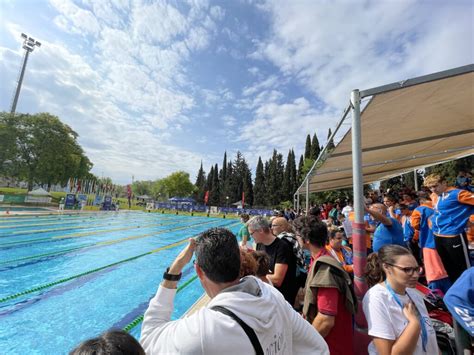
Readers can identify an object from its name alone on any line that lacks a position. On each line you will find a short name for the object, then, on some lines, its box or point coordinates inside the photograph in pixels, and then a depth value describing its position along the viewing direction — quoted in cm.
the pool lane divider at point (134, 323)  456
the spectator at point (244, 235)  542
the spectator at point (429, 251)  295
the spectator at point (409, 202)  550
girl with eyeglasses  145
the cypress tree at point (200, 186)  6212
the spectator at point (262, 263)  222
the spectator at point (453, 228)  294
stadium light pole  3381
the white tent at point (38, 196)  2612
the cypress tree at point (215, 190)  5916
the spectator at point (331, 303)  169
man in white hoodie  90
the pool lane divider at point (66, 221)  1385
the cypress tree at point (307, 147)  5031
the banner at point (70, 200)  2527
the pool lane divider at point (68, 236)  1032
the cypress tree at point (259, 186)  5483
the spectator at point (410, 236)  418
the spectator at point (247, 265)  163
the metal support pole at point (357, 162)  248
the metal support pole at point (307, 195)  879
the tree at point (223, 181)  5859
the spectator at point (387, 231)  296
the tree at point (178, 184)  6212
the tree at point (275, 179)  5225
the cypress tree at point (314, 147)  4679
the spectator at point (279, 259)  264
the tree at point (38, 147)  2775
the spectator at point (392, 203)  530
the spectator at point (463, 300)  156
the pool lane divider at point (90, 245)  840
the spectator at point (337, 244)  378
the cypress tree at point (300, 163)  5279
